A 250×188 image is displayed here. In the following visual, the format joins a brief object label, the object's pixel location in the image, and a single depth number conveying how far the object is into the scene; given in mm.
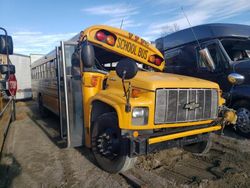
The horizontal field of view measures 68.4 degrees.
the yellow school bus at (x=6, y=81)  2992
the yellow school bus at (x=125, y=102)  2364
